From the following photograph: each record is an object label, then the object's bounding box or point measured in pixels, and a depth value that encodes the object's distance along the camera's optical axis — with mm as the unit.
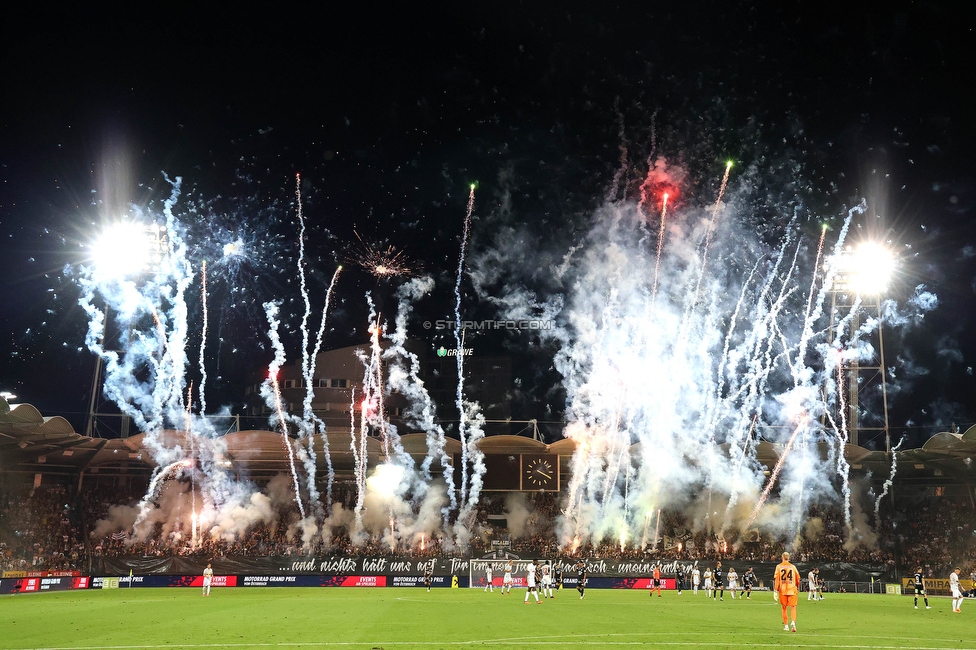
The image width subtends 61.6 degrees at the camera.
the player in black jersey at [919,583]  34250
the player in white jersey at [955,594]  31641
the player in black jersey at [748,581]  40584
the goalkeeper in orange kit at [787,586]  21672
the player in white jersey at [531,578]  33656
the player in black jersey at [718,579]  38750
